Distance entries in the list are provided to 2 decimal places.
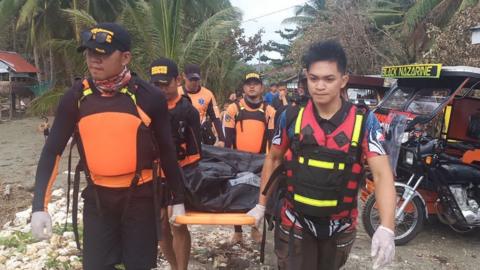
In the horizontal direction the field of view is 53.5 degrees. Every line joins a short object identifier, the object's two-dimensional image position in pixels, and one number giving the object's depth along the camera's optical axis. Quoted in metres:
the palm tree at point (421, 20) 18.12
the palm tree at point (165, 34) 12.35
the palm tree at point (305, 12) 40.04
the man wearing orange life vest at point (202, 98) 6.07
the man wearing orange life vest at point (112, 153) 2.58
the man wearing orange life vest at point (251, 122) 5.54
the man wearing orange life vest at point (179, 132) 3.70
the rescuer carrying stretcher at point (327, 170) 2.43
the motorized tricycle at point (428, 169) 5.32
